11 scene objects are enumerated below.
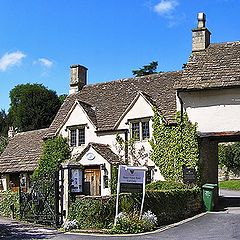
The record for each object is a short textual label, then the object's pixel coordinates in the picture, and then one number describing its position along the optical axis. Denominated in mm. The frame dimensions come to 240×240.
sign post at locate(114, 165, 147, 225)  18266
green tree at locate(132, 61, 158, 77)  76125
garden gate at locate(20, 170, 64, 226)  19828
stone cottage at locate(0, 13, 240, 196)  27375
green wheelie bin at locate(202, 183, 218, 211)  25359
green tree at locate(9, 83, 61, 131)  65000
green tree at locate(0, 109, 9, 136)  75262
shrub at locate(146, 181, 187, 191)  24094
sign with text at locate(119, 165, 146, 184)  18281
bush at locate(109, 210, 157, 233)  17609
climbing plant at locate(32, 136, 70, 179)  32000
